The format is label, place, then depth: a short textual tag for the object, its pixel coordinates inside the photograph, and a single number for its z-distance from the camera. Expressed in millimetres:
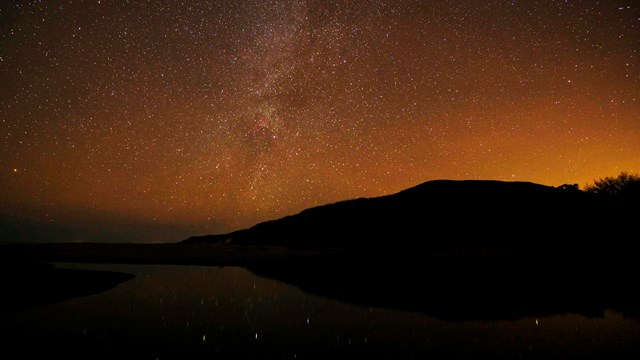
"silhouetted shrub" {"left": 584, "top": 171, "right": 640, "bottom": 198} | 52391
